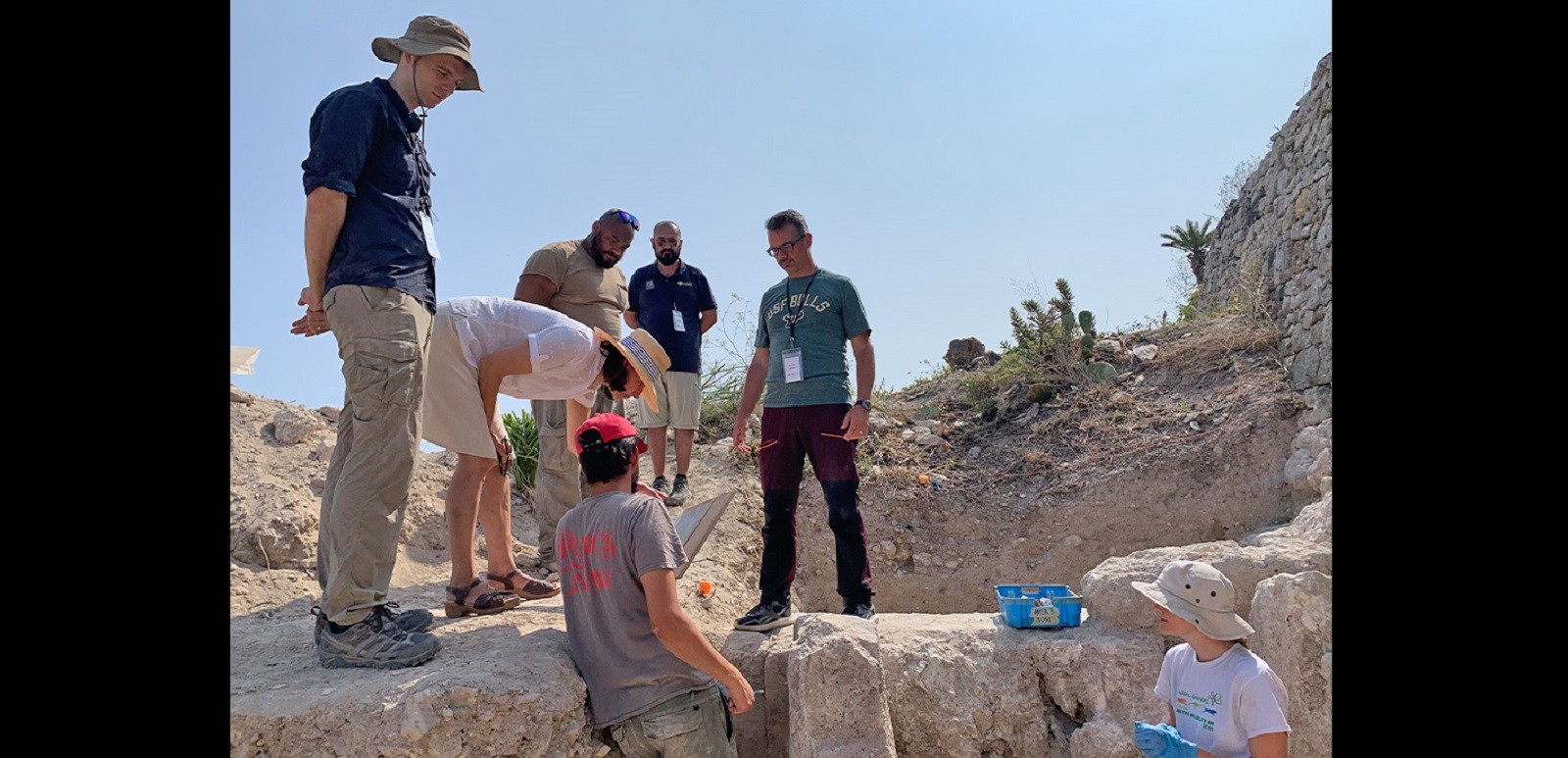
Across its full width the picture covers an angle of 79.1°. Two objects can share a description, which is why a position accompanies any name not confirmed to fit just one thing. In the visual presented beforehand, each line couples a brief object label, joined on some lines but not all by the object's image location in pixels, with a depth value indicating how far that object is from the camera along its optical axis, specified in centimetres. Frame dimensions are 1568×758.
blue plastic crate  431
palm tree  1354
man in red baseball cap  311
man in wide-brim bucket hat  312
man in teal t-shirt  430
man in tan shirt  477
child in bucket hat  293
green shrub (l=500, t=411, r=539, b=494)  692
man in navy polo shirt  597
